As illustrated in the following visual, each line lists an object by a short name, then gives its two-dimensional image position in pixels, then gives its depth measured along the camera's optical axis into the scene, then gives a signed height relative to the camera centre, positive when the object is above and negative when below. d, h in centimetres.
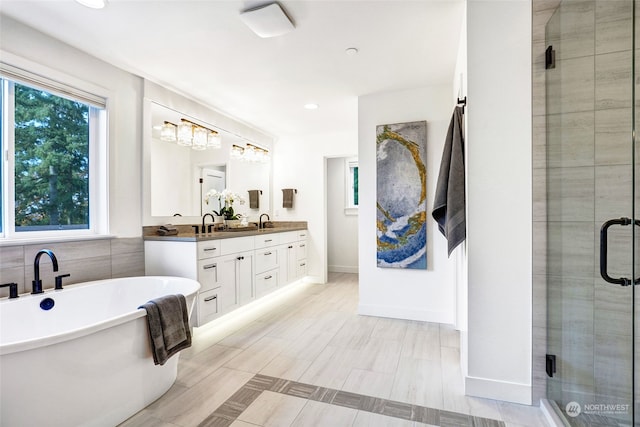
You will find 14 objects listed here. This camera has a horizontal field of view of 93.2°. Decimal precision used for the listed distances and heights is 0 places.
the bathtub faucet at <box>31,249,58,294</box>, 196 -42
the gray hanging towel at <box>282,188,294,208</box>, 492 +22
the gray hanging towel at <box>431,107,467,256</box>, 200 +17
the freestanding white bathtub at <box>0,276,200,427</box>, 126 -74
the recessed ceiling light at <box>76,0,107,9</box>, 182 +127
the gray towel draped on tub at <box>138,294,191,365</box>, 172 -69
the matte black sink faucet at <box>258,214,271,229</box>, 475 -20
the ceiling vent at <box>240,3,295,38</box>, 188 +124
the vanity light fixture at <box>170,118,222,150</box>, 316 +84
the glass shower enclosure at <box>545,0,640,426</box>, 119 -1
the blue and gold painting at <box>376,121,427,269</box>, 309 +16
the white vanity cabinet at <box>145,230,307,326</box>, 274 -55
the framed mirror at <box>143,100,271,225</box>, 302 +56
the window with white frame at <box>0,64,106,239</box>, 207 +42
